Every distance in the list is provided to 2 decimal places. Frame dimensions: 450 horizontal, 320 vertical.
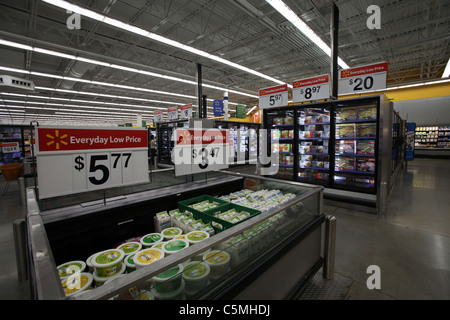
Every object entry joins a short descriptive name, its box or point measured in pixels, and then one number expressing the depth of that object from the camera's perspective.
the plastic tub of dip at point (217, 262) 1.28
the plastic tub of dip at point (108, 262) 1.36
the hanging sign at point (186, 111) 10.81
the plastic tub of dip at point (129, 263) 1.43
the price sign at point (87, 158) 1.71
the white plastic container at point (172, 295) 1.06
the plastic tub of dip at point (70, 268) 1.32
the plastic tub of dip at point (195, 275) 1.17
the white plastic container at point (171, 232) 1.81
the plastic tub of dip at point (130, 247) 1.63
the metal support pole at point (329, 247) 2.28
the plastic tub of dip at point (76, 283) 1.17
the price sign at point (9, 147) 8.11
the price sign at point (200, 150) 2.66
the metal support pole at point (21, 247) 1.81
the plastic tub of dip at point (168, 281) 1.08
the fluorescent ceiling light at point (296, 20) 4.82
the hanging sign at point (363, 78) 4.75
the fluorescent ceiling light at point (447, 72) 10.50
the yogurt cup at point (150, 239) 1.71
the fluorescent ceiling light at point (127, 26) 4.68
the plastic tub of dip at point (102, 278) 1.31
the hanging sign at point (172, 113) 11.84
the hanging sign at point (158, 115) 13.75
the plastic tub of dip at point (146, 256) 1.38
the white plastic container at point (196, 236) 1.70
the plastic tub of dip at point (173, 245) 1.54
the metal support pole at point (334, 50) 5.49
